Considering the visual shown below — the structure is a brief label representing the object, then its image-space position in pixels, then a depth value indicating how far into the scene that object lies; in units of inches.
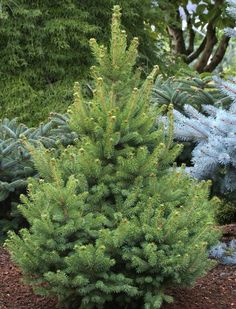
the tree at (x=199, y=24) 454.6
